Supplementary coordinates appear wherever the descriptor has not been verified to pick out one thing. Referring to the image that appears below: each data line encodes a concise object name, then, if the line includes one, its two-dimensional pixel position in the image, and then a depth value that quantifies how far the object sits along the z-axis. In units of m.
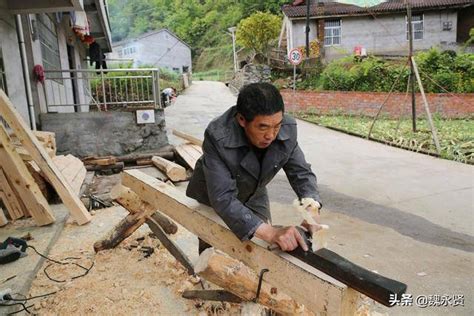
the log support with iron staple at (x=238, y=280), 2.13
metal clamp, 1.80
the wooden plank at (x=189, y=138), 8.41
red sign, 15.71
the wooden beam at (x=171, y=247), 3.29
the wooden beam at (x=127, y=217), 3.39
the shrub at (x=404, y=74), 16.81
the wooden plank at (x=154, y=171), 7.04
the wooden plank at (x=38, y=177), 5.04
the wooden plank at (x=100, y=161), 7.53
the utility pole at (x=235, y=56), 35.71
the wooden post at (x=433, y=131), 9.13
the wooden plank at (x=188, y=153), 7.34
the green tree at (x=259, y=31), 24.98
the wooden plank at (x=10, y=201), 4.49
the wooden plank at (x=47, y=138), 5.88
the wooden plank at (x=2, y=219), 4.42
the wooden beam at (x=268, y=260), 1.48
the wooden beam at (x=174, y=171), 6.77
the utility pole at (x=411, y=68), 10.05
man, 1.79
